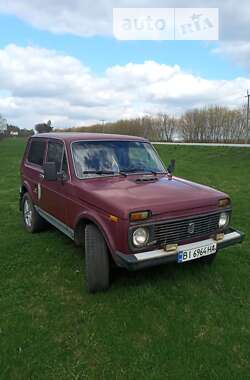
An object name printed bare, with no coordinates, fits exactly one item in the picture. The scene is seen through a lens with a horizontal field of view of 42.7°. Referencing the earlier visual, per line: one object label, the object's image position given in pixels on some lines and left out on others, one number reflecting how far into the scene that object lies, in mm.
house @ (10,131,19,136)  109438
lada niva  3484
